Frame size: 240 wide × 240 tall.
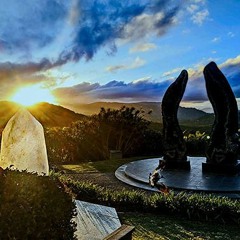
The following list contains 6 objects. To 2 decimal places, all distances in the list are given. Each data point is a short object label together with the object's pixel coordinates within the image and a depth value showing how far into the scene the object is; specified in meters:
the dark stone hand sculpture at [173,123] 8.89
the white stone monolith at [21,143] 3.49
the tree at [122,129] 13.62
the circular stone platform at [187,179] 6.97
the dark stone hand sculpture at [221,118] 8.28
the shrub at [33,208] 2.53
